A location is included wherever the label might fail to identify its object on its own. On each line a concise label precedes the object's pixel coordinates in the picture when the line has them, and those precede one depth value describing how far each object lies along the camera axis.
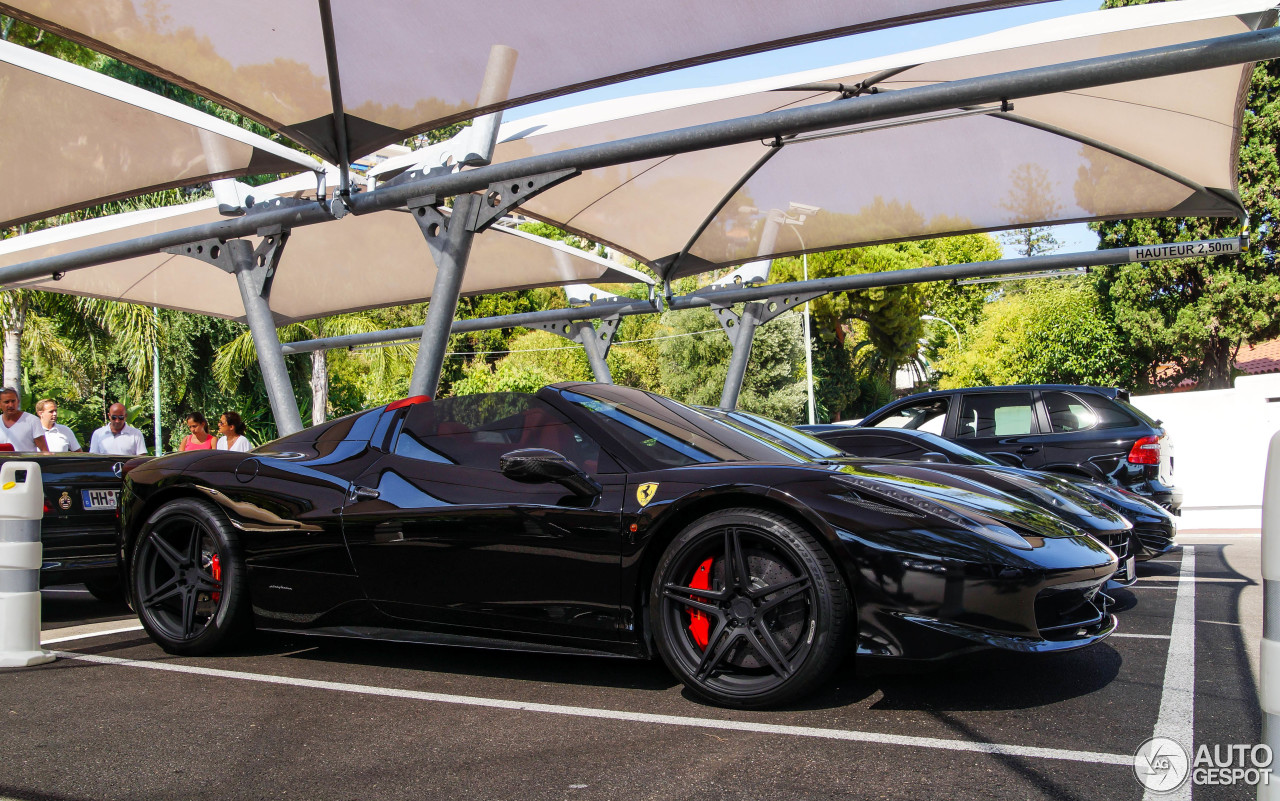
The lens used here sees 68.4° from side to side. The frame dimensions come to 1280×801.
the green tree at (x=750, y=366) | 41.62
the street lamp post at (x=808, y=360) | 12.29
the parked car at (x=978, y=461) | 6.30
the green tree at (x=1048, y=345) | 31.27
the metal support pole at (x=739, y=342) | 12.91
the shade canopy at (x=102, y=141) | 7.71
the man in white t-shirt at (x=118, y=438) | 9.14
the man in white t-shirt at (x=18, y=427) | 8.59
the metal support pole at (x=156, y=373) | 25.14
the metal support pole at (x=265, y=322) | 7.95
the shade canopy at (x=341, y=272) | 12.20
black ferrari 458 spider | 3.20
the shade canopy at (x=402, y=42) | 6.05
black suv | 8.05
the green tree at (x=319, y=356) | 27.62
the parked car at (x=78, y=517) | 6.11
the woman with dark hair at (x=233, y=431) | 8.45
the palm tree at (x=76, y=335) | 19.70
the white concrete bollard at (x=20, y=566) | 4.63
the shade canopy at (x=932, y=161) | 7.83
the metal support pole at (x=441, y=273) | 7.05
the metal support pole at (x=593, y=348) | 14.20
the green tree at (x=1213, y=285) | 25.70
